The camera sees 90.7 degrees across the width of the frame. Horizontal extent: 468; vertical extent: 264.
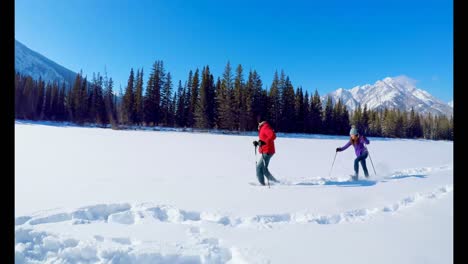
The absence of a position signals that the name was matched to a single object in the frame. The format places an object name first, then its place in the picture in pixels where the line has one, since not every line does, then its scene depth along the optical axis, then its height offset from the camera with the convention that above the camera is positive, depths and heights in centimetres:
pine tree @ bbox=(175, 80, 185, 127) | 5122 +505
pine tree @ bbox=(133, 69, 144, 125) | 5081 +621
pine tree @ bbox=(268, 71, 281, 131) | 5175 +676
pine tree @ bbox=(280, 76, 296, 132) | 5266 +526
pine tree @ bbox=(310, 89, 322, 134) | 5788 +457
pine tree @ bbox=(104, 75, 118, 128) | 5445 +765
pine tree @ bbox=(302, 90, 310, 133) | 5609 +517
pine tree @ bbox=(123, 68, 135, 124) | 5131 +620
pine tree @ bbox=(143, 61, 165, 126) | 5025 +788
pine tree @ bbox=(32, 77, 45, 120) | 5966 +775
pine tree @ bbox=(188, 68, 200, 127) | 5041 +840
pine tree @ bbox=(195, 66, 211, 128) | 4694 +535
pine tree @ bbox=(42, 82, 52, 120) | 6086 +639
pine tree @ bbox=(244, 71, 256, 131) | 4694 +627
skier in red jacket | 681 -44
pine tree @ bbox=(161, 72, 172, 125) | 5091 +727
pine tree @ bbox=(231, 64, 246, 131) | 4647 +556
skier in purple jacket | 821 -50
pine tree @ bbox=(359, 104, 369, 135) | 7902 +457
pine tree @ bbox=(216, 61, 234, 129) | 4625 +648
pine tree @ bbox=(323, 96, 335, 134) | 6165 +351
